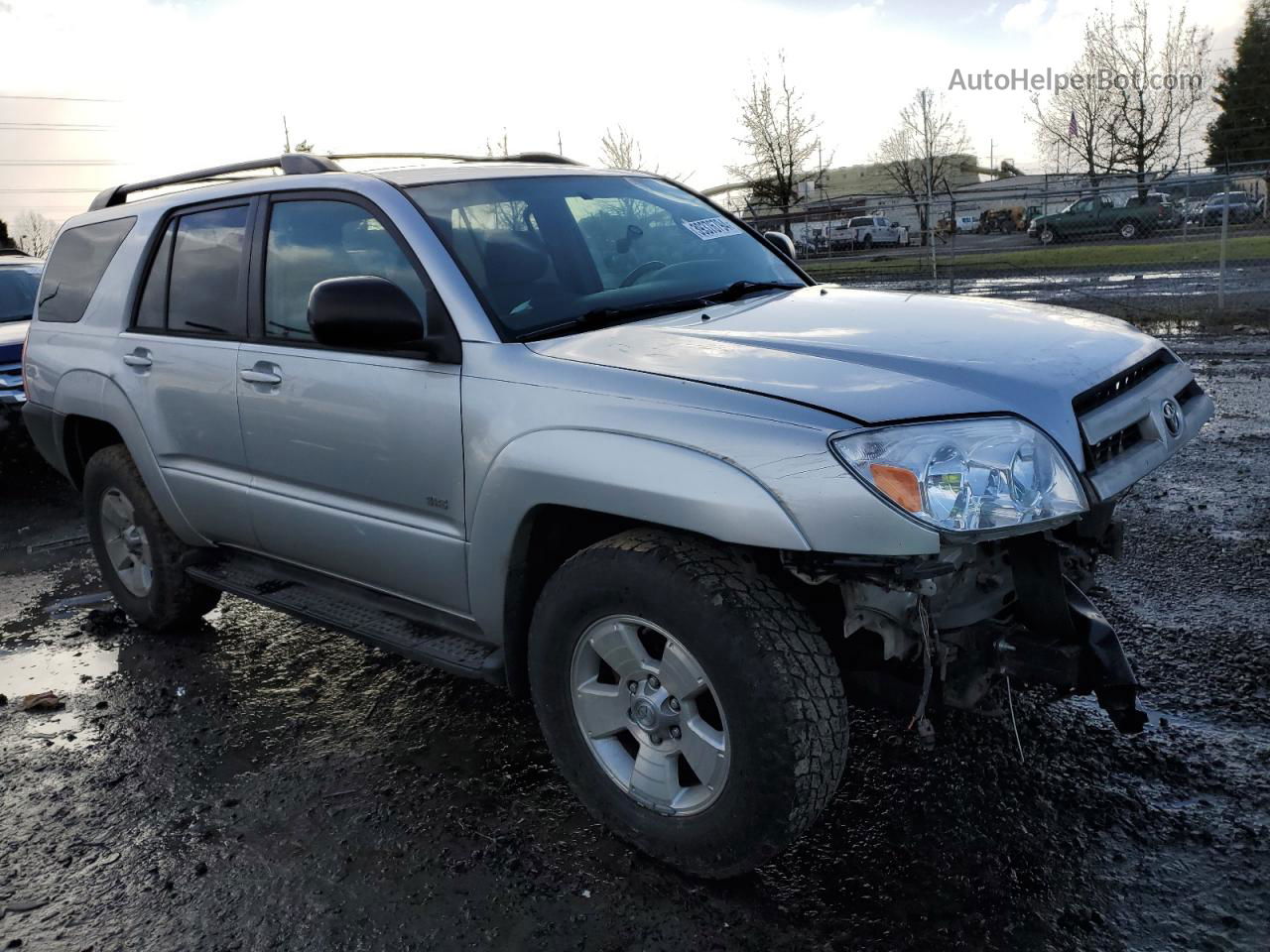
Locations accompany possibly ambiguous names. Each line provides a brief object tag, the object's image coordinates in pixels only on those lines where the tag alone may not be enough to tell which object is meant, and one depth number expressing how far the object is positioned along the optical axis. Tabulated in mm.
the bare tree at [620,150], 36000
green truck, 25359
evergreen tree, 49250
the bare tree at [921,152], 49156
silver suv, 2375
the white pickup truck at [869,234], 39750
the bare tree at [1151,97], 39125
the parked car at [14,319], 8172
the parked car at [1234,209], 22297
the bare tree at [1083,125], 41312
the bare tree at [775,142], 36031
